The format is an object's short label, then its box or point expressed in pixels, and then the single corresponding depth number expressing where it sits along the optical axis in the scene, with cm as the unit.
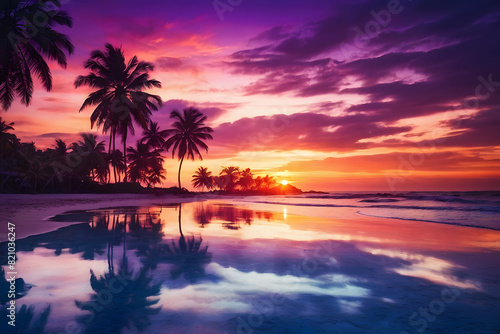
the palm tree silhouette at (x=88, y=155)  3133
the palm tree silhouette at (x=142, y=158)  4153
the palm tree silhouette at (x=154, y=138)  4378
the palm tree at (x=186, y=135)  4241
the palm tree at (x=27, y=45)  1451
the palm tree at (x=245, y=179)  8394
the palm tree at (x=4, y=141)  2431
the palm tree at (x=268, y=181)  9275
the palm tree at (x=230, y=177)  8069
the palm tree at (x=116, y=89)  2773
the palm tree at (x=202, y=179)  7019
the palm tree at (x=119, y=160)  4631
